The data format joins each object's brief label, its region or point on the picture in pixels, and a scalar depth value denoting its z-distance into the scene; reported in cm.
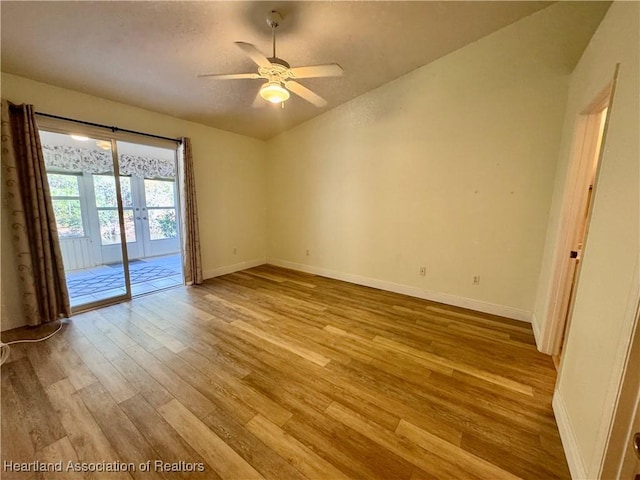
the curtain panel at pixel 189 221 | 371
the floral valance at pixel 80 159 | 357
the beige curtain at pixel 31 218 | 238
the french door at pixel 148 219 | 534
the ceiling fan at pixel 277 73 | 183
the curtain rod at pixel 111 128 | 261
